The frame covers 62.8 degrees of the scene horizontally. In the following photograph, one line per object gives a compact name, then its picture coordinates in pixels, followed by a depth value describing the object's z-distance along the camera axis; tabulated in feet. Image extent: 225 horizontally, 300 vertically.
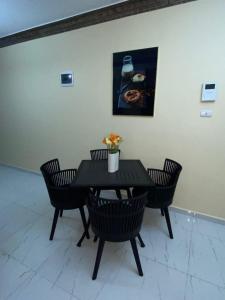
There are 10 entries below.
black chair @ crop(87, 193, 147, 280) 4.27
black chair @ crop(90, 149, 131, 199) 8.36
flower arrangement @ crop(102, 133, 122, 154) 6.00
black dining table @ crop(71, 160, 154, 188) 5.33
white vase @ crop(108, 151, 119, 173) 6.12
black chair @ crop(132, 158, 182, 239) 5.92
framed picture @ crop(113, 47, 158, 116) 7.25
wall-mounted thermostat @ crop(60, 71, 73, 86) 9.16
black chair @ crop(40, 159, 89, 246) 5.87
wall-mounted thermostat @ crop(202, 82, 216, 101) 6.36
